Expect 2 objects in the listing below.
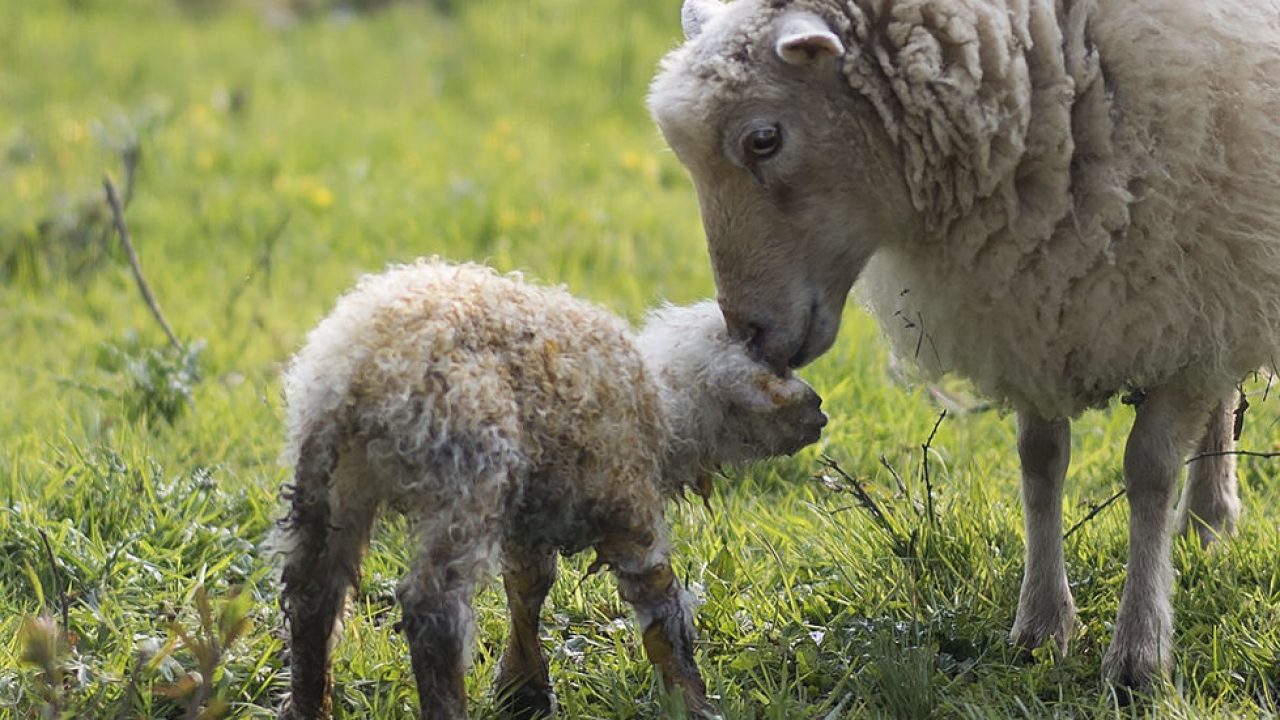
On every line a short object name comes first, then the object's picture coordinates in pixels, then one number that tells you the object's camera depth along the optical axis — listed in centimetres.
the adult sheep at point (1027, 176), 724
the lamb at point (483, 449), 620
